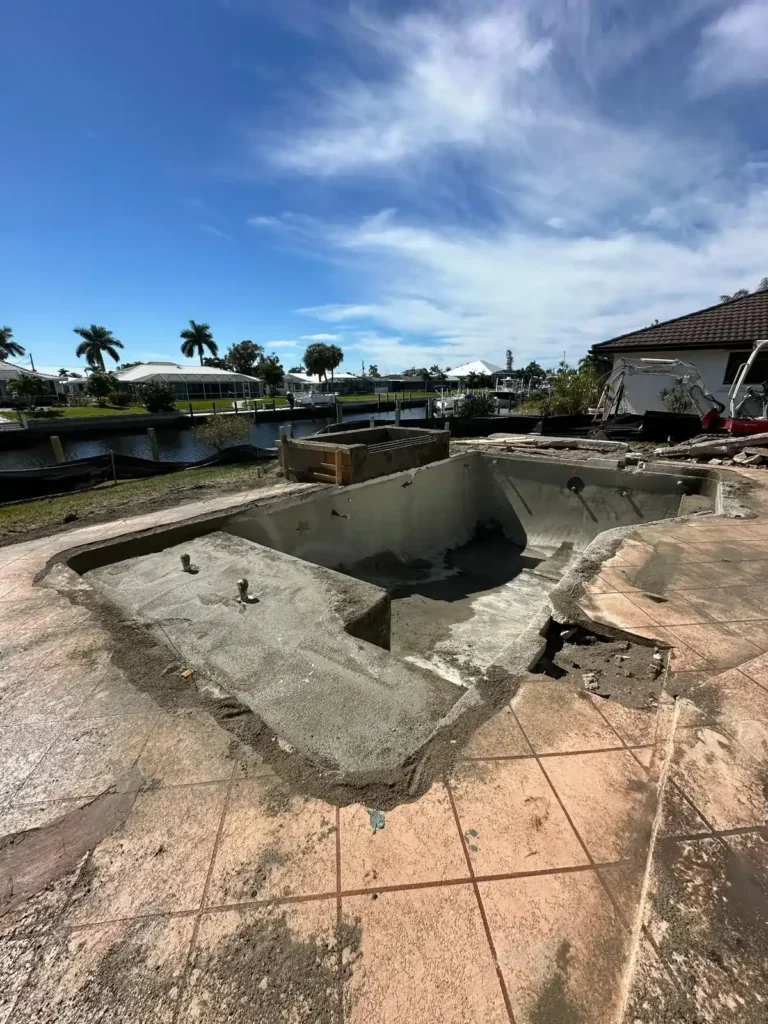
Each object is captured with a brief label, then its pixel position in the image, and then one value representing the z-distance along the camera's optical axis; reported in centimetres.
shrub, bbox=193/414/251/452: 1908
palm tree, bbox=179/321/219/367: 6284
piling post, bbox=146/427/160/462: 1555
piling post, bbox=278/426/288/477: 979
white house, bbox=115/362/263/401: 4853
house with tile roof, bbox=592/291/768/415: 1549
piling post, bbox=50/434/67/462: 1463
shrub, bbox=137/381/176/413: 3644
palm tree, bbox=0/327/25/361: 5153
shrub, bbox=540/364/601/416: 1966
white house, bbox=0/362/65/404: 4075
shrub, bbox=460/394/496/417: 2311
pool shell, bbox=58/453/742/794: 249
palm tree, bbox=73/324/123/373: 5788
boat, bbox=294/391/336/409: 4662
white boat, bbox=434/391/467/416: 2525
